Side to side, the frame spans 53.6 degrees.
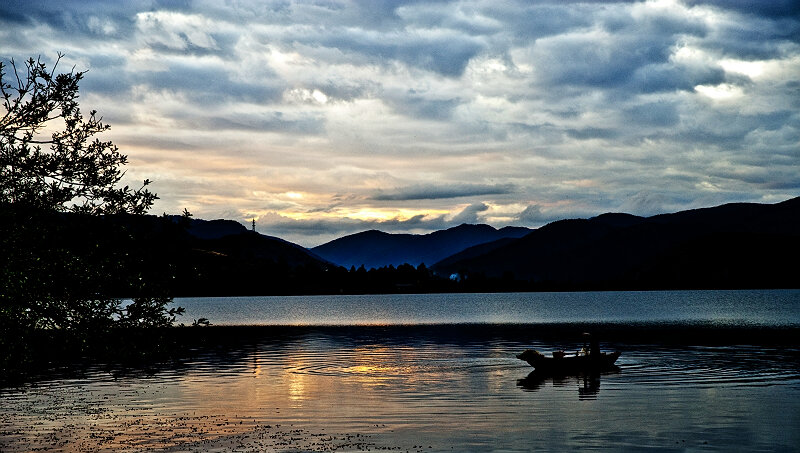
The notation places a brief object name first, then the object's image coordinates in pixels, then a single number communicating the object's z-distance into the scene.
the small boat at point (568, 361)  67.69
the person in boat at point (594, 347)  70.00
